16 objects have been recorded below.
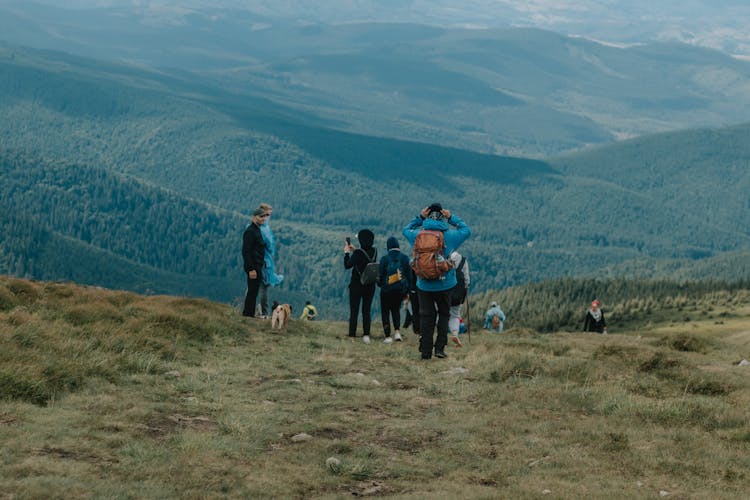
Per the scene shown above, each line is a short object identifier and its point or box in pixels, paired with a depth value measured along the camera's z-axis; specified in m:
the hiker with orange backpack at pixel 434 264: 20.77
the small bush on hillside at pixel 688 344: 28.80
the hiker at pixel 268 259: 27.27
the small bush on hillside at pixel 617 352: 20.86
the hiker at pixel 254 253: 26.92
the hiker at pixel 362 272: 25.86
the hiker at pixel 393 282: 25.66
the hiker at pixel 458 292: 23.97
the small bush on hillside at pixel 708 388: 17.36
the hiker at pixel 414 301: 27.09
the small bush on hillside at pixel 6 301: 21.85
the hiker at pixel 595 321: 40.56
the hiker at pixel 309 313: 39.72
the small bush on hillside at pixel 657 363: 19.56
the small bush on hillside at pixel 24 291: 23.02
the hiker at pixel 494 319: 41.78
